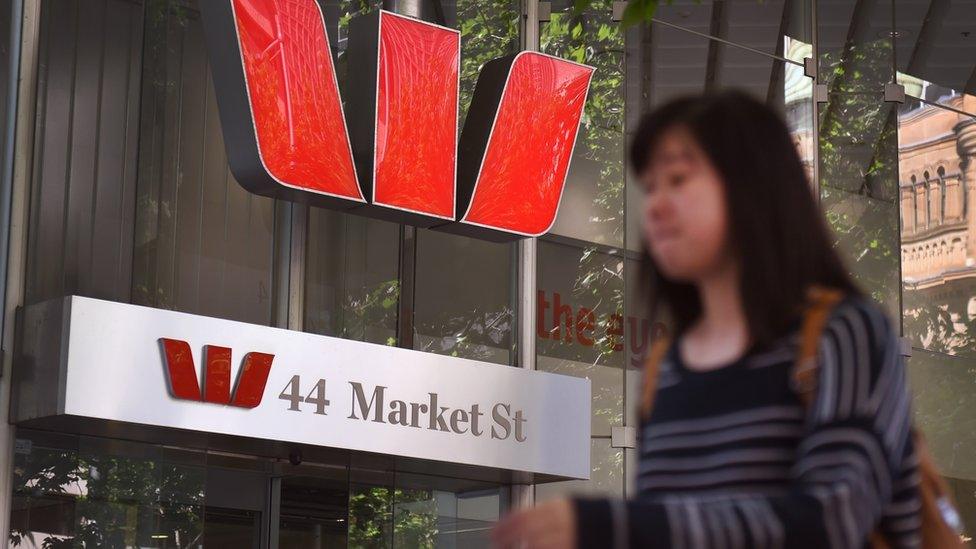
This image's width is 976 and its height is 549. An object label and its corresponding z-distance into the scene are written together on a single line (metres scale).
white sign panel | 9.14
